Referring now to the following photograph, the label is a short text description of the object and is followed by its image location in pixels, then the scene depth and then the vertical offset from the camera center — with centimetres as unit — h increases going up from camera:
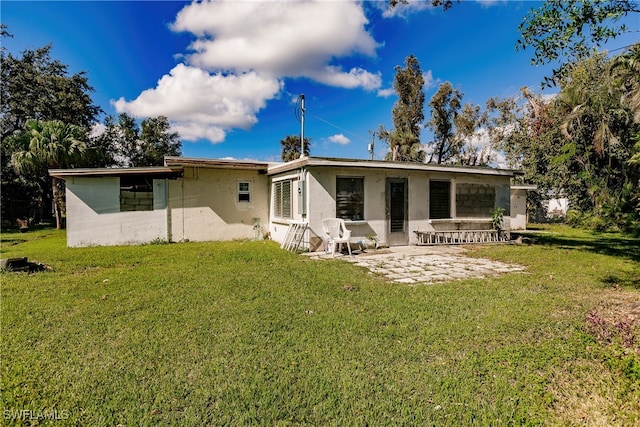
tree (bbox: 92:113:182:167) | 2711 +644
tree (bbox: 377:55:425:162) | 2473 +861
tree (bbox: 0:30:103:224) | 2041 +729
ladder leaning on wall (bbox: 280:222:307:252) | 935 -80
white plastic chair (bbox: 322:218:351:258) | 907 -61
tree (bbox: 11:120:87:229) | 1692 +337
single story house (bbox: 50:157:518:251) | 966 +37
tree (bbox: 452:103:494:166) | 2567 +604
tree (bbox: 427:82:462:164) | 2472 +723
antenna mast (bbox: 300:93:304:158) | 1193 +359
